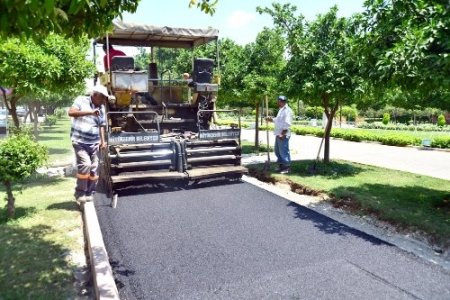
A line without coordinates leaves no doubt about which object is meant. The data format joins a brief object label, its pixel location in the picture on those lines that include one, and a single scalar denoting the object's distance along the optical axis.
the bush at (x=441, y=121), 27.25
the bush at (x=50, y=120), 30.77
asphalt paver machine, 7.18
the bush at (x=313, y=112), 36.61
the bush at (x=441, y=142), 14.64
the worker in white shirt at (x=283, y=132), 9.16
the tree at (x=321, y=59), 8.32
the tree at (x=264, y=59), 12.21
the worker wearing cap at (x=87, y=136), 6.13
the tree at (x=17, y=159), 5.21
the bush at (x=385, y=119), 29.67
